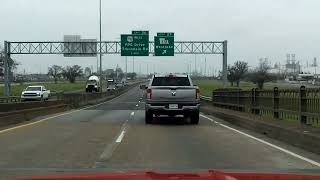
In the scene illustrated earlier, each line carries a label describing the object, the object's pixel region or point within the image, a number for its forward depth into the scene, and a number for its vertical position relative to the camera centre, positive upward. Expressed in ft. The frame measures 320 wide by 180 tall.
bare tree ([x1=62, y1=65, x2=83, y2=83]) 593.83 +1.87
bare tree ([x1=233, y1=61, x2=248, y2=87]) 403.34 +3.25
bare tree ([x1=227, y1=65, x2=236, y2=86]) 402.93 -0.31
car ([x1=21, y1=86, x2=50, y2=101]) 187.11 -6.45
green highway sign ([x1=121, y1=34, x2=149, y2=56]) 209.87 +10.28
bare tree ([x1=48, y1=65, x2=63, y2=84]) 641.57 +4.21
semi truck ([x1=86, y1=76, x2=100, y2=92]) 292.81 -5.61
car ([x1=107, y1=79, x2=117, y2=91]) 345.51 -6.63
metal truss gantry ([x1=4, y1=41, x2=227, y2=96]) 201.48 +9.91
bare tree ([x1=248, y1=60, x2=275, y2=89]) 291.09 -2.35
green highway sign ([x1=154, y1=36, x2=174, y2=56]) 209.05 +10.19
